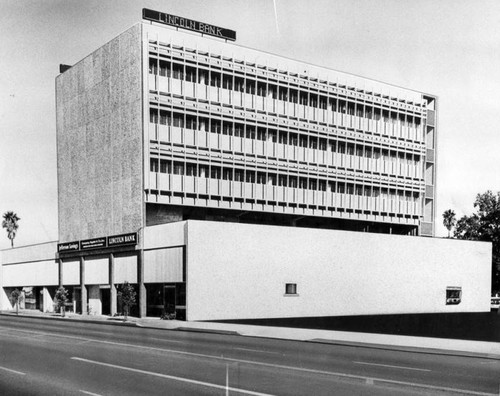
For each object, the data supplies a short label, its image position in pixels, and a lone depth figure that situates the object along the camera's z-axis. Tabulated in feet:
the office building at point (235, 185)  138.31
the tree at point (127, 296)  136.15
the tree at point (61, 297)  163.62
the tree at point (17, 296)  187.60
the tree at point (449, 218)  384.74
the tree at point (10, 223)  347.36
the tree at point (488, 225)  259.80
